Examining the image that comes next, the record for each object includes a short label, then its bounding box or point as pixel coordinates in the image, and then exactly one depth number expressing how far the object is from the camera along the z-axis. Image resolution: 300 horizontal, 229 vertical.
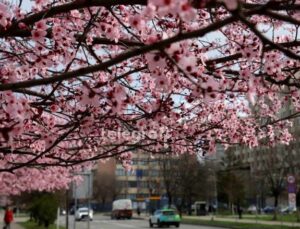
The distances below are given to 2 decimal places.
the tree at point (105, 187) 99.38
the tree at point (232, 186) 51.12
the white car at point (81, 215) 57.81
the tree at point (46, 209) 31.62
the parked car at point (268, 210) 80.31
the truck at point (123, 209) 62.31
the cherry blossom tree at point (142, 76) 3.75
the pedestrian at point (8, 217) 28.80
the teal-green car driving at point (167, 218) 38.47
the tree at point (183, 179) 58.03
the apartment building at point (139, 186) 73.56
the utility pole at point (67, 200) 25.21
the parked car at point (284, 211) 72.06
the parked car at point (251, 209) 78.74
